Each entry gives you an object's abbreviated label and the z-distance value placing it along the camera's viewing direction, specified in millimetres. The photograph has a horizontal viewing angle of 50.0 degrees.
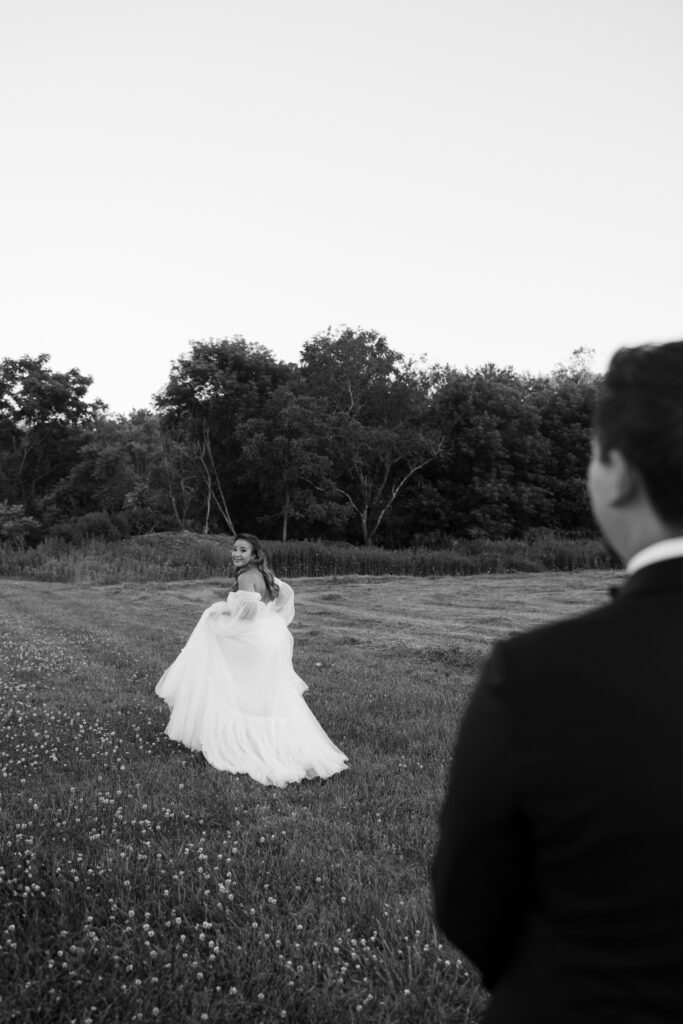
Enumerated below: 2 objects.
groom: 1270
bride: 7590
